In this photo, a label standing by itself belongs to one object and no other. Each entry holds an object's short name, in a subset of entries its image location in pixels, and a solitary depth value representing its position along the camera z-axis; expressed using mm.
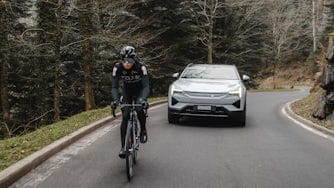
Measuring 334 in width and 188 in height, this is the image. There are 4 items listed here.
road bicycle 6019
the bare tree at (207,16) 32656
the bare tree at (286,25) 47969
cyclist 6445
